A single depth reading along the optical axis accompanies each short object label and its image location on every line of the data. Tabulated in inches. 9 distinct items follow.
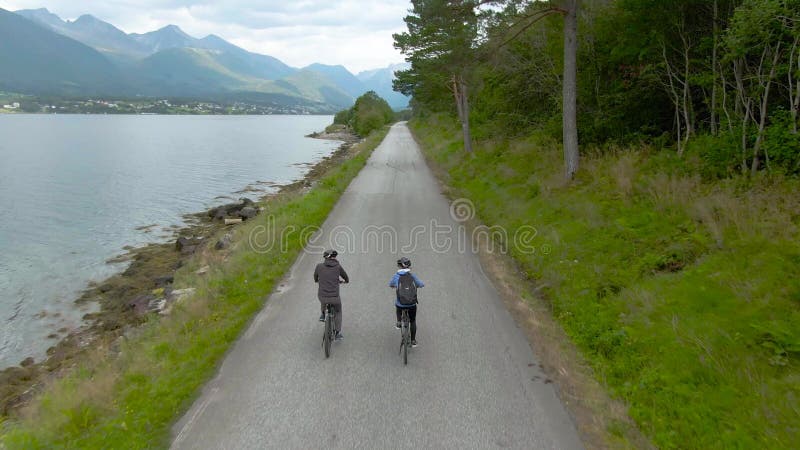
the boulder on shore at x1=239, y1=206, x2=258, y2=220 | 1031.6
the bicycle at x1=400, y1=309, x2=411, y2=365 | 295.7
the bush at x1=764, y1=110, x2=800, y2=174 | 352.2
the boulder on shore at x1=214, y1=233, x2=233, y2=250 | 713.1
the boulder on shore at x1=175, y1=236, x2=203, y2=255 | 830.8
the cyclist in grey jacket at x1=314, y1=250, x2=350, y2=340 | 322.0
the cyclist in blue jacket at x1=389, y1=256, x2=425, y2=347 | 302.7
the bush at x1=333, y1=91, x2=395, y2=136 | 3767.2
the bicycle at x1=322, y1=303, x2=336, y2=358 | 305.7
